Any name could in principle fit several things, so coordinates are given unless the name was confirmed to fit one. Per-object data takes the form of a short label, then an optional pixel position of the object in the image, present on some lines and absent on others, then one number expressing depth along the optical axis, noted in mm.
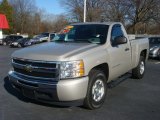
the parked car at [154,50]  16188
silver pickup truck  5285
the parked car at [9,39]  39750
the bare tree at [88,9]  43569
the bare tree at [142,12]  37062
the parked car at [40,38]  33288
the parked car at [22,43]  34062
